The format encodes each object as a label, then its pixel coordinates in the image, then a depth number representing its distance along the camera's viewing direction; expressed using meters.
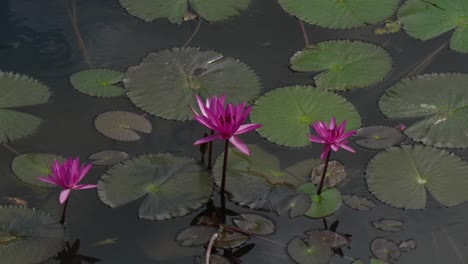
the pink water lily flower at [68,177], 5.55
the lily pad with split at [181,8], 7.77
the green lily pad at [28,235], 5.54
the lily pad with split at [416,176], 6.05
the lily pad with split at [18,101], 6.59
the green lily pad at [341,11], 7.68
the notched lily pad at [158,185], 5.89
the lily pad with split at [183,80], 6.79
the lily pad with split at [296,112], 6.54
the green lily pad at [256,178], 6.02
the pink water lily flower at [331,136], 5.66
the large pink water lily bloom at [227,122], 5.54
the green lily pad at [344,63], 7.04
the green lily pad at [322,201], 5.93
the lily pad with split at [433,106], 6.57
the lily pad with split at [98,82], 6.94
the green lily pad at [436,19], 7.57
